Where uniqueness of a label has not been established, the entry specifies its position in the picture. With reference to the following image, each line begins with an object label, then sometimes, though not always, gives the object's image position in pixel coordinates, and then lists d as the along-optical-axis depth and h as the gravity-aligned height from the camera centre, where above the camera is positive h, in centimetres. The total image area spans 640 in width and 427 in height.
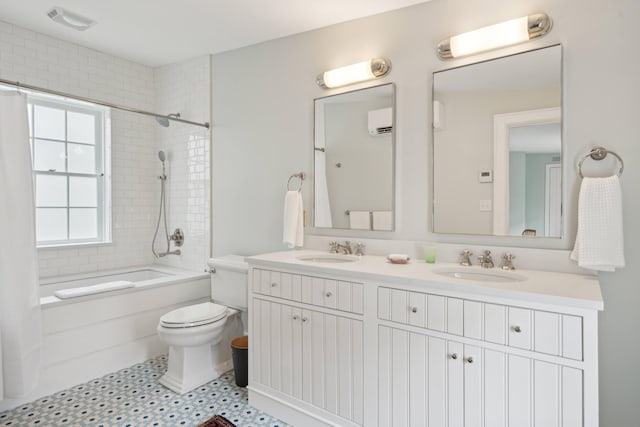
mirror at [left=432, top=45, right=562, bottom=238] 183 +34
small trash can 247 -105
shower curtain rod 209 +74
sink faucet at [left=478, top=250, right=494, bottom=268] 192 -27
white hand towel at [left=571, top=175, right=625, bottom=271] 162 -7
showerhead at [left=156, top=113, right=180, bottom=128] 344 +83
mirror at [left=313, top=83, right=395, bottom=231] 233 +34
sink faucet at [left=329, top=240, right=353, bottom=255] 244 -26
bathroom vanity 134 -60
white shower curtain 205 -25
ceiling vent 249 +136
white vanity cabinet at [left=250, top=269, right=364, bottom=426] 186 -74
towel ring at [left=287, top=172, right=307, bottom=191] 270 +25
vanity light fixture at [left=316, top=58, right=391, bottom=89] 231 +91
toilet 238 -81
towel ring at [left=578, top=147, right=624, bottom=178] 168 +26
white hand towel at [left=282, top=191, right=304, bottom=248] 257 -7
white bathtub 278 -59
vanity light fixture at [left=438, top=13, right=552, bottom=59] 182 +92
